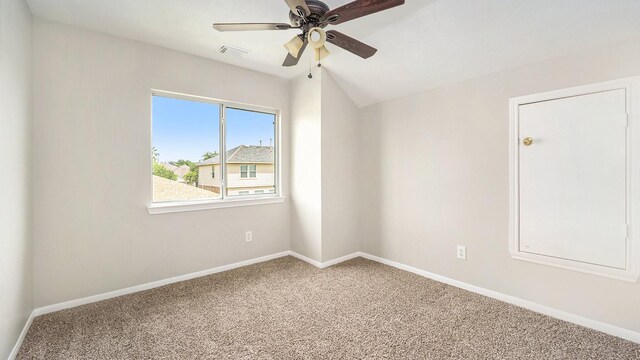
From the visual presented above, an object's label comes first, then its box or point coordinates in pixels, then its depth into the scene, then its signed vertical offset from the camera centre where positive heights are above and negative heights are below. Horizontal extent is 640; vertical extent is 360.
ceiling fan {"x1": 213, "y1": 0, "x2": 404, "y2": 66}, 1.62 +0.97
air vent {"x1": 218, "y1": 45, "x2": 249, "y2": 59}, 2.87 +1.32
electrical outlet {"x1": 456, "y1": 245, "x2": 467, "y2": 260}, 2.78 -0.72
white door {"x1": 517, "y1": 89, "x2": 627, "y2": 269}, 1.97 -0.01
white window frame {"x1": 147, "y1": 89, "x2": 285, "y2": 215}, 2.91 -0.02
